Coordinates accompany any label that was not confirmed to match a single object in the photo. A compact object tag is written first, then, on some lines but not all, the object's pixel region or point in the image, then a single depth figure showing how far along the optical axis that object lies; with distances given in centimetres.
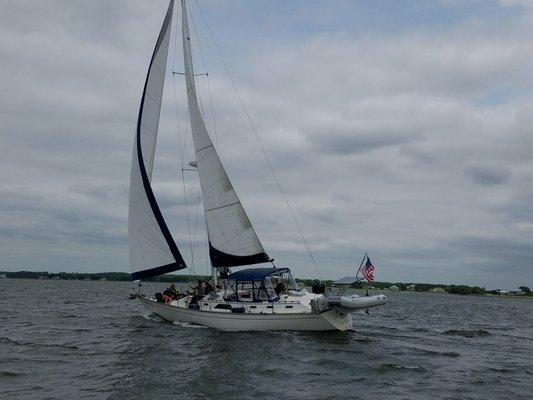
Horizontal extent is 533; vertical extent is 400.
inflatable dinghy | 2230
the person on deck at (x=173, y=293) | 2827
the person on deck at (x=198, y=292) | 2573
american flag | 2234
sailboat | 2336
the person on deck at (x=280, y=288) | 2556
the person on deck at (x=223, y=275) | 2655
